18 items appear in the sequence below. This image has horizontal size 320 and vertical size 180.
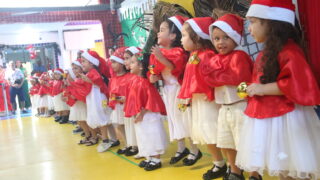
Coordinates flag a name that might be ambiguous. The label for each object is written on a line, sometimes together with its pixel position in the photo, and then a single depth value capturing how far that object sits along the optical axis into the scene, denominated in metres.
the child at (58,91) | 7.17
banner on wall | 7.26
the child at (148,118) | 3.39
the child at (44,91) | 8.90
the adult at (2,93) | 11.01
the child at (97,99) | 4.48
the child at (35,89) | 9.55
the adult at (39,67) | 12.17
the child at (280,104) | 1.78
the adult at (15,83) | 11.10
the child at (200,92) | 2.68
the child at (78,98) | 4.61
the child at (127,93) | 3.79
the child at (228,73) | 2.38
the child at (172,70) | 3.14
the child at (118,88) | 3.93
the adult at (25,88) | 11.55
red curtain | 2.04
